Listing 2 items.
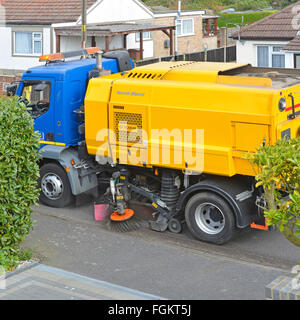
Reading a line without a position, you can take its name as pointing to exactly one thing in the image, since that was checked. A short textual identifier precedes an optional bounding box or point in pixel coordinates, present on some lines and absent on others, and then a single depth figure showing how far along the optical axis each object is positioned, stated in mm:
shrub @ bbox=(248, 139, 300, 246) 6680
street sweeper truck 10305
